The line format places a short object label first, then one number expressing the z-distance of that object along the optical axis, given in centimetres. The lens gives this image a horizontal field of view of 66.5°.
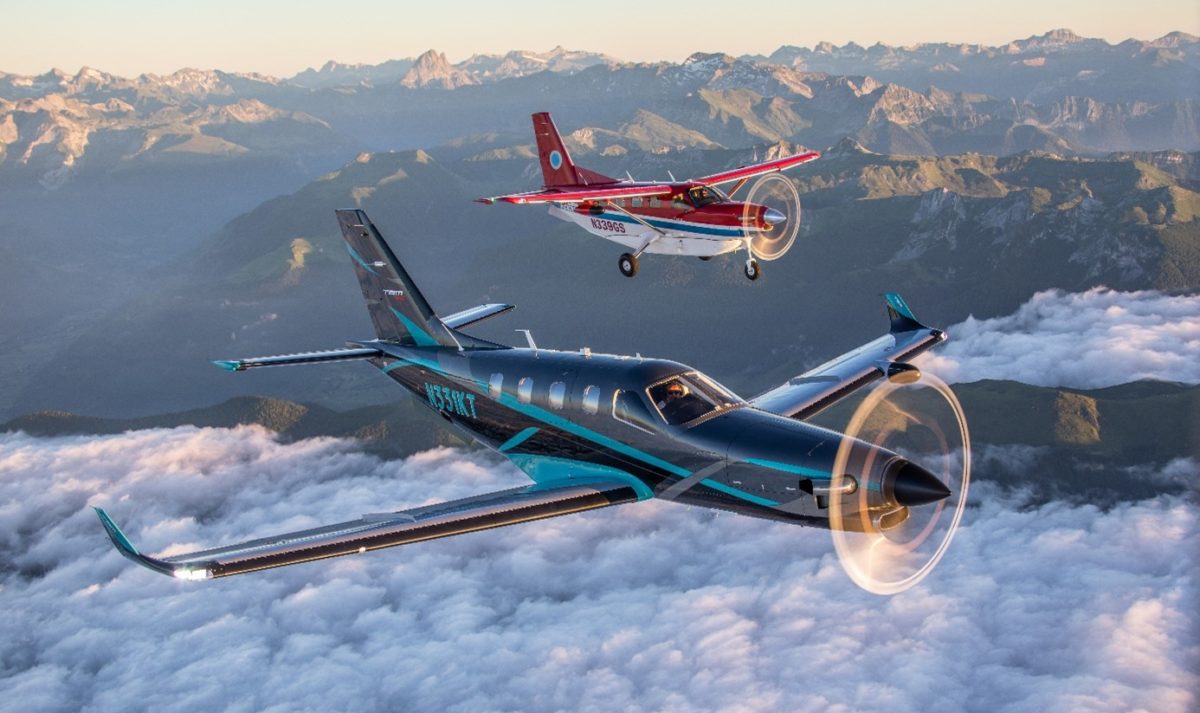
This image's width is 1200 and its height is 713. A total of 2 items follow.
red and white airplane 5800
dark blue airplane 3020
